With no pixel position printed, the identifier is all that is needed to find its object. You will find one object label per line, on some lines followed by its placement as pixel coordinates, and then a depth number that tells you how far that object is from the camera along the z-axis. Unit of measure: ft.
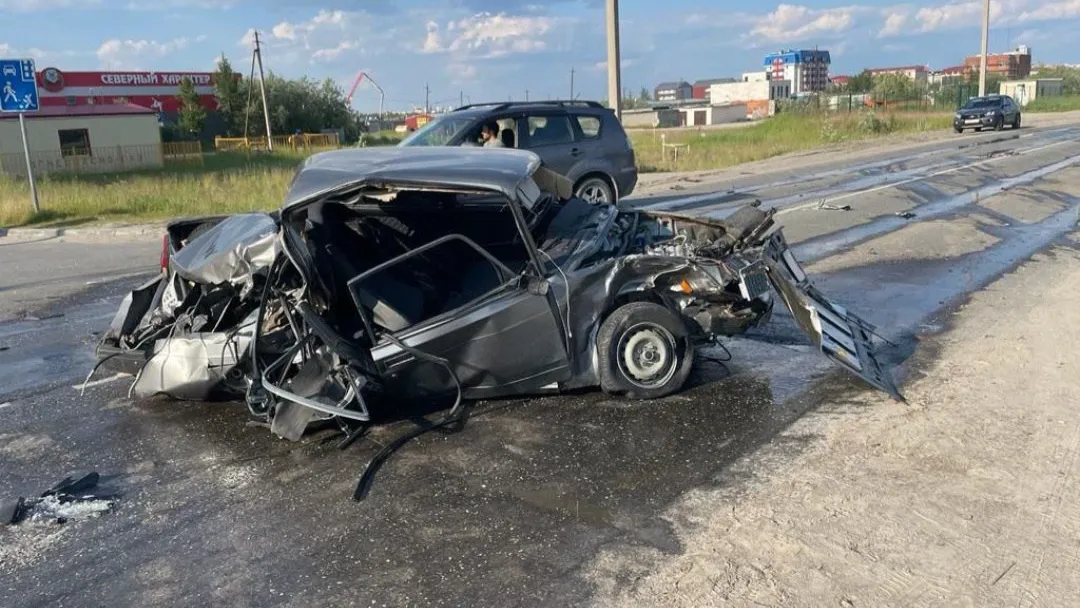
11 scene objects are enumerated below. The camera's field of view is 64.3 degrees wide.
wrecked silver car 16.07
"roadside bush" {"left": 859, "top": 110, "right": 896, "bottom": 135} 139.13
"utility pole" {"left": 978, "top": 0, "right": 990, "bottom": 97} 166.81
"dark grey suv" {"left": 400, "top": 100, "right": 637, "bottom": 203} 40.29
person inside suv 40.22
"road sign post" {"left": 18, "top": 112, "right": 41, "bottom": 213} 51.65
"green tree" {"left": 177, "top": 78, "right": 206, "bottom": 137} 207.82
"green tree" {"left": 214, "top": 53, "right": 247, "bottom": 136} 221.87
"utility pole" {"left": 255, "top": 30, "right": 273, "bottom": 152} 177.70
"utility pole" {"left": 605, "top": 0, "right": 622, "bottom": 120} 75.77
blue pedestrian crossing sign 50.80
